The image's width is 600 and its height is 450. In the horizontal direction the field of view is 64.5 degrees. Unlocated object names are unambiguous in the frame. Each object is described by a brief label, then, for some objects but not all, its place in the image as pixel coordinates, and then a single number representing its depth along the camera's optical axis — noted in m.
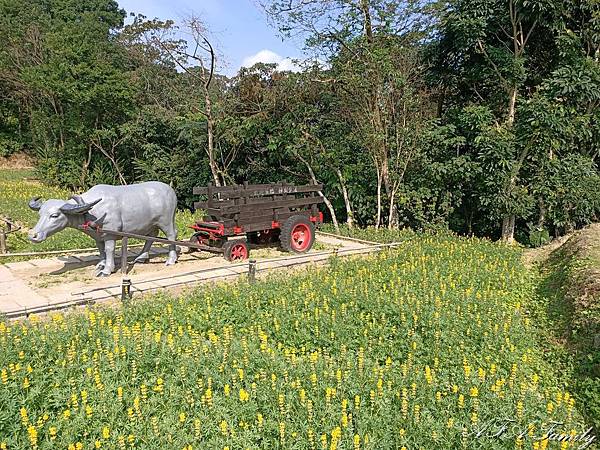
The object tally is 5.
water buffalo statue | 7.20
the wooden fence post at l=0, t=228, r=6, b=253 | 9.11
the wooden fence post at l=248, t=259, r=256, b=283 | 6.86
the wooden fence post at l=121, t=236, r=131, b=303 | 5.91
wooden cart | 8.57
